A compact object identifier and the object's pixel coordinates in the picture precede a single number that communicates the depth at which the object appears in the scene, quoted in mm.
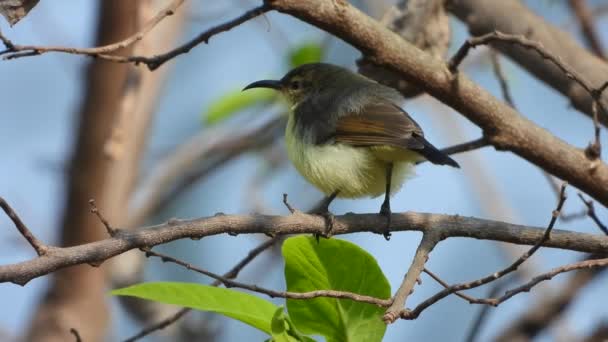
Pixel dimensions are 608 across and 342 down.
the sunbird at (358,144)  7148
